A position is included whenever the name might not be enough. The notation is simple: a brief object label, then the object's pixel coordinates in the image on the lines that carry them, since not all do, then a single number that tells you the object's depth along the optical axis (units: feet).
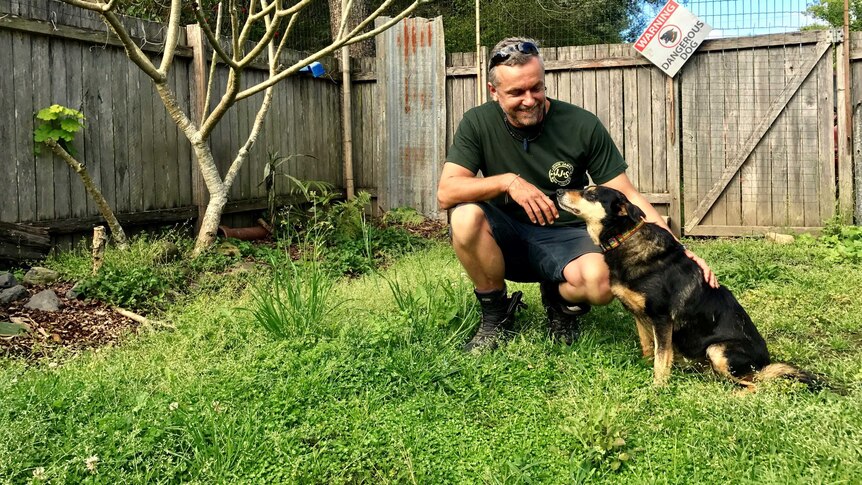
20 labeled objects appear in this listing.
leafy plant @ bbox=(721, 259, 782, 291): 17.74
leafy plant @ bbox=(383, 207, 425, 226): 30.22
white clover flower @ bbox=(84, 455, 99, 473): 8.00
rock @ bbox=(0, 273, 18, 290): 16.11
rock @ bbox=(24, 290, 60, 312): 15.46
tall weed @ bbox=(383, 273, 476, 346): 12.30
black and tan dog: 10.89
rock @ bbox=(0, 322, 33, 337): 13.64
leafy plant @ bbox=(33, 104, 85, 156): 18.49
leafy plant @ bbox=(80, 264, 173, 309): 16.44
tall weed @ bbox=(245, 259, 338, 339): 12.22
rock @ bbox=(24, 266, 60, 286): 16.98
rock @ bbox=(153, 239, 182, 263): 18.88
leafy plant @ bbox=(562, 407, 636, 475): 8.58
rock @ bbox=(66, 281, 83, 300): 16.38
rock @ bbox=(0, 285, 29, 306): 15.47
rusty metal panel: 30.76
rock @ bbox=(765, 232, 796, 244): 25.46
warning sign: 27.09
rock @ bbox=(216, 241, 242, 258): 21.36
